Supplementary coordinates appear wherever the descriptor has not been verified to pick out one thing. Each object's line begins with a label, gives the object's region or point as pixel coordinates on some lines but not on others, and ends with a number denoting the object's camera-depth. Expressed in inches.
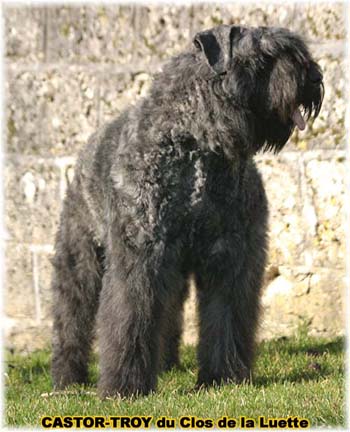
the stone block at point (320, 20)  560.7
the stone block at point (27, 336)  605.0
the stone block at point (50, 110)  591.5
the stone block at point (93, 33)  584.4
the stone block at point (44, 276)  597.0
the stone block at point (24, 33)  593.6
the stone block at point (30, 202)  597.6
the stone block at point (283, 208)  568.7
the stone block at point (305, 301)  568.1
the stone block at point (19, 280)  599.8
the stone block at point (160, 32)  577.9
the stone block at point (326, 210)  562.3
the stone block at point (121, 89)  586.2
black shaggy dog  409.4
